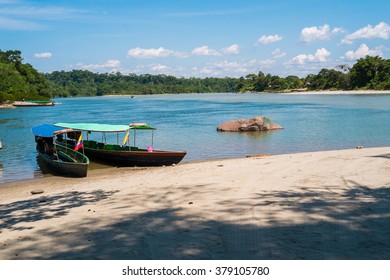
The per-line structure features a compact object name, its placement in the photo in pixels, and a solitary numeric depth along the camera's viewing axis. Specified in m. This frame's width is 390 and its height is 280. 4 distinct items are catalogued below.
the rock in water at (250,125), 35.97
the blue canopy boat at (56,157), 18.27
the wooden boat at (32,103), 107.63
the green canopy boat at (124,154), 20.09
